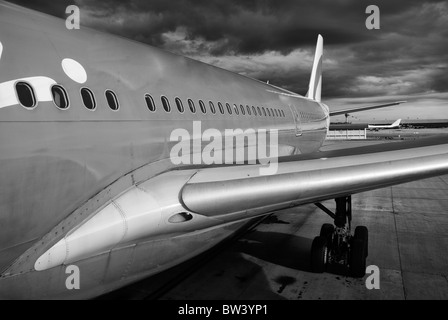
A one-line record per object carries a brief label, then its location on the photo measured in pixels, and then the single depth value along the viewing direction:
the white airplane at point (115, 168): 3.40
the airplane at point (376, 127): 94.31
